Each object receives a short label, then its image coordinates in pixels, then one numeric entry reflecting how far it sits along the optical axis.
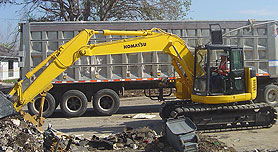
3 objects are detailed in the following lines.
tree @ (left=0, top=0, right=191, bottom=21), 20.56
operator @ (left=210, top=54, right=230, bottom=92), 8.45
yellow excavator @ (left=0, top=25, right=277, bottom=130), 8.12
